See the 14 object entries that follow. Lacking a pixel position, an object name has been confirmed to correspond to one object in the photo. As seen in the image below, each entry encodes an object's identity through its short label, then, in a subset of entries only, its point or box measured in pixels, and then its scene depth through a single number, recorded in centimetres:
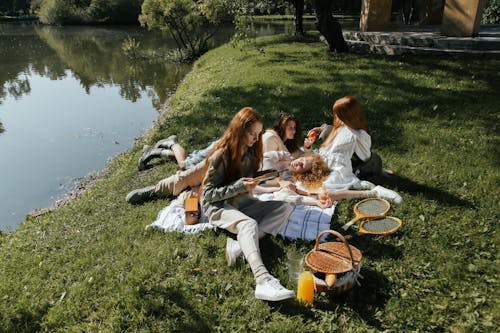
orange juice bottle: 365
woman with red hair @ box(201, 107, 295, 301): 425
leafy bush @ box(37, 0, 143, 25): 4966
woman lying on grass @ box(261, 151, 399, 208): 541
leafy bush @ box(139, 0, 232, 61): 2262
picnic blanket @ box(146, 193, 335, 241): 469
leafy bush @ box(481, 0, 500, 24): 2285
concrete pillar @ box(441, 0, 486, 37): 1188
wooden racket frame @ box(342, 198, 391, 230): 465
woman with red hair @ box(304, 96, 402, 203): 561
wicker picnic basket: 357
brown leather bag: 507
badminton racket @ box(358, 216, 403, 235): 449
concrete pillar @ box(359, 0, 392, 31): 1564
